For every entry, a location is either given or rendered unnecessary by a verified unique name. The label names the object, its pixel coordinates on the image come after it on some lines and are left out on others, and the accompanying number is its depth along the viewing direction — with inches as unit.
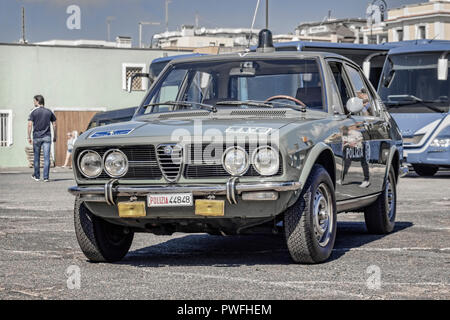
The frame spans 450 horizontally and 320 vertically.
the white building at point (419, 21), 4013.3
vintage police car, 294.0
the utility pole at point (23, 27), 2595.2
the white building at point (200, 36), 4197.8
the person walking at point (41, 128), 860.0
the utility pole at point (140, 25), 2755.9
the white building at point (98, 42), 3148.1
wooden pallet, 1765.5
